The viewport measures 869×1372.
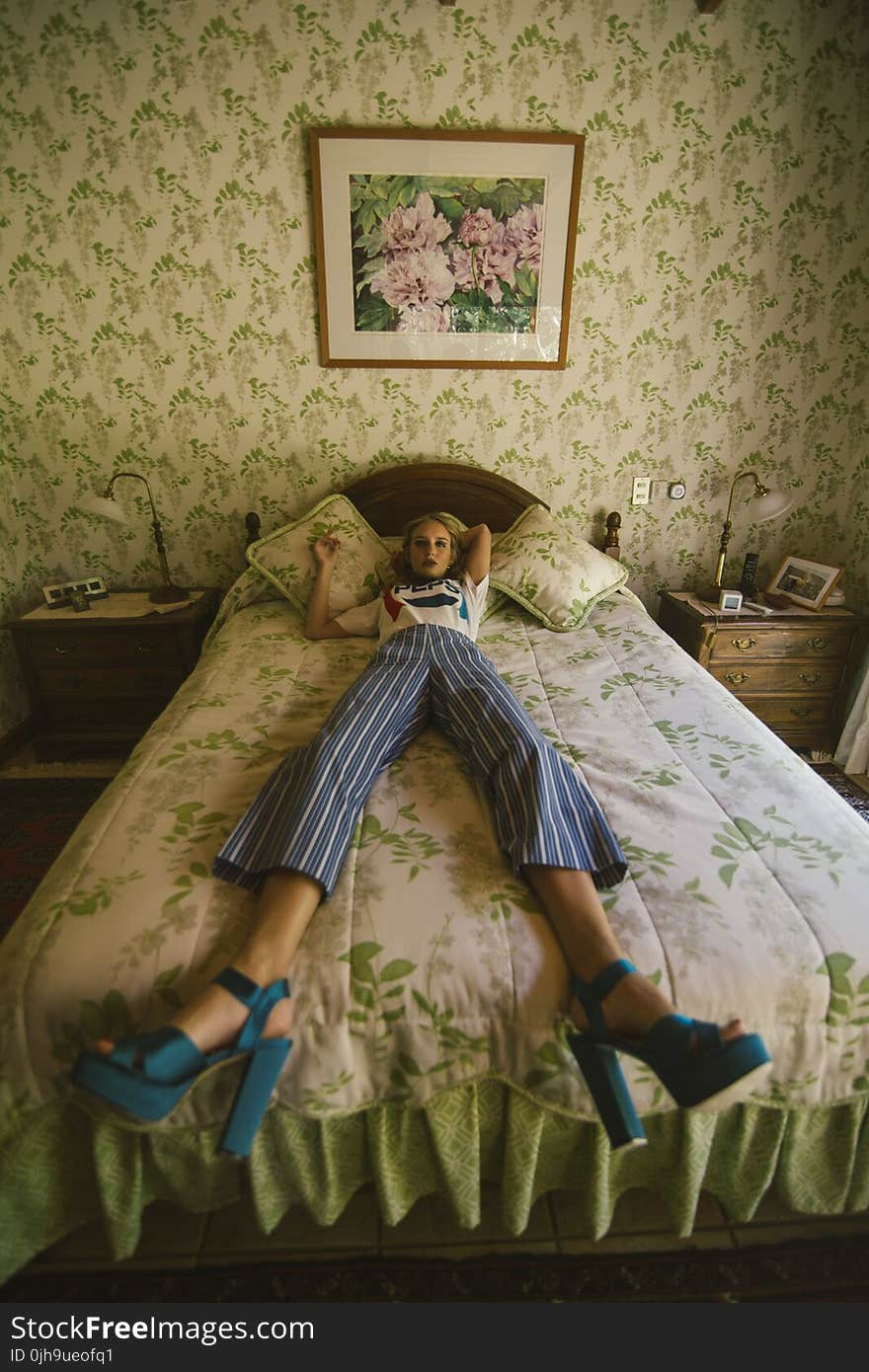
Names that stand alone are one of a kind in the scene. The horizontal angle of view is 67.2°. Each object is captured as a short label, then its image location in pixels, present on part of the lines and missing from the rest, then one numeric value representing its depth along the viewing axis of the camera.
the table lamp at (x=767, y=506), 2.50
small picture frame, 2.57
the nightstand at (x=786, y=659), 2.53
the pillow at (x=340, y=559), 2.42
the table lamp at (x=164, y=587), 2.45
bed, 0.99
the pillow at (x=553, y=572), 2.33
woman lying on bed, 0.89
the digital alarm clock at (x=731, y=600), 2.59
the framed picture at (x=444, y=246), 2.34
